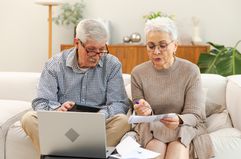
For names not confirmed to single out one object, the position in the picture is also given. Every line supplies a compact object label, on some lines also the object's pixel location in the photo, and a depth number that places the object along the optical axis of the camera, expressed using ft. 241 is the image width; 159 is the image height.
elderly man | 8.29
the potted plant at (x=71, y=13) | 16.37
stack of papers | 6.13
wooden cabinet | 15.43
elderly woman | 7.27
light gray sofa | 7.78
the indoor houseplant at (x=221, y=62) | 12.25
